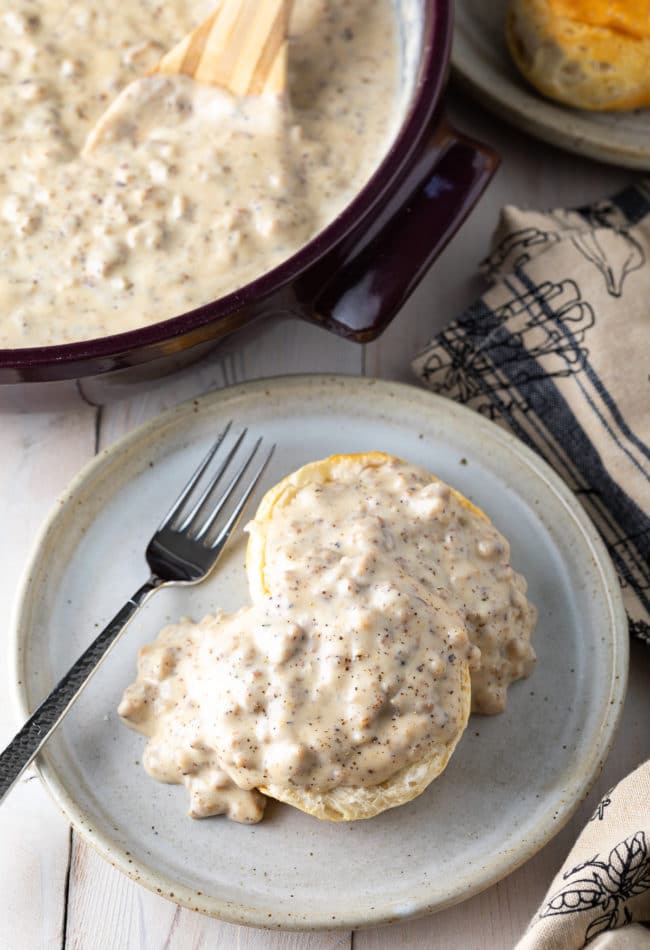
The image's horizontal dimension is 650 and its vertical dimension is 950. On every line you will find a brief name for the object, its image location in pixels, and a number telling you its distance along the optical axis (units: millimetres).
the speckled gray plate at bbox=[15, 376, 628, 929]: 659
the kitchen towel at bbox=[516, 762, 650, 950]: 628
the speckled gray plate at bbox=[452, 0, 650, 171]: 816
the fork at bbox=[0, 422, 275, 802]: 666
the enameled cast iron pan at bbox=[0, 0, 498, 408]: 672
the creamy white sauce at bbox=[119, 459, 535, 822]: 640
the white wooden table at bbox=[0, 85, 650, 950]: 673
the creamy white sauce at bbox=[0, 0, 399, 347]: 716
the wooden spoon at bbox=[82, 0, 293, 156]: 741
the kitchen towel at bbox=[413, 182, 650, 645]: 744
